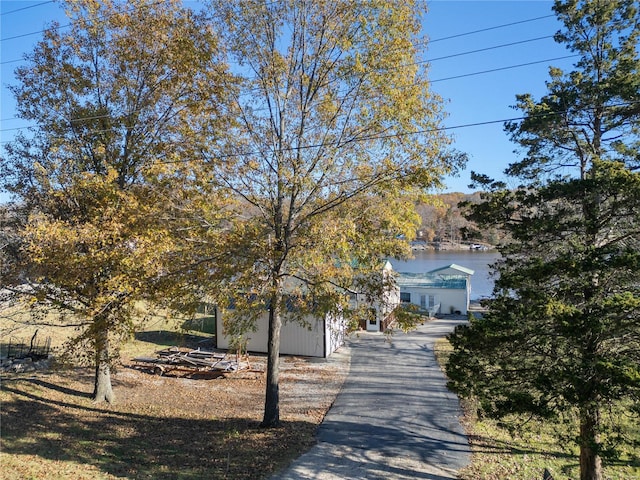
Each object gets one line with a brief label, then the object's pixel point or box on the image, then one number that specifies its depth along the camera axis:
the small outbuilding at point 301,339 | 19.25
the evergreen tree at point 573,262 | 5.96
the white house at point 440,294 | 31.80
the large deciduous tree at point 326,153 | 8.59
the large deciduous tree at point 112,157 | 8.11
